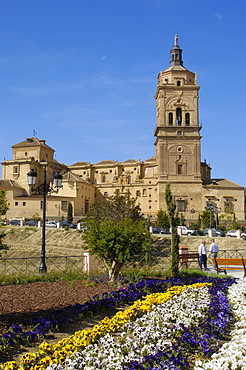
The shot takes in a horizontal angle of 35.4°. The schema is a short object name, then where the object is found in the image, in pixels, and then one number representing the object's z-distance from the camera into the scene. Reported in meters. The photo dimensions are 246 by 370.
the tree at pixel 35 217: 53.08
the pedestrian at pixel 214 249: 18.69
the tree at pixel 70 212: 54.31
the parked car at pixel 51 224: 46.44
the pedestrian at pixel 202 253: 18.30
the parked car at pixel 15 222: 48.97
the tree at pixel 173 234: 14.83
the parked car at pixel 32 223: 48.14
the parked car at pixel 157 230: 42.81
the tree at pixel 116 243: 13.25
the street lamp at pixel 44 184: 15.64
